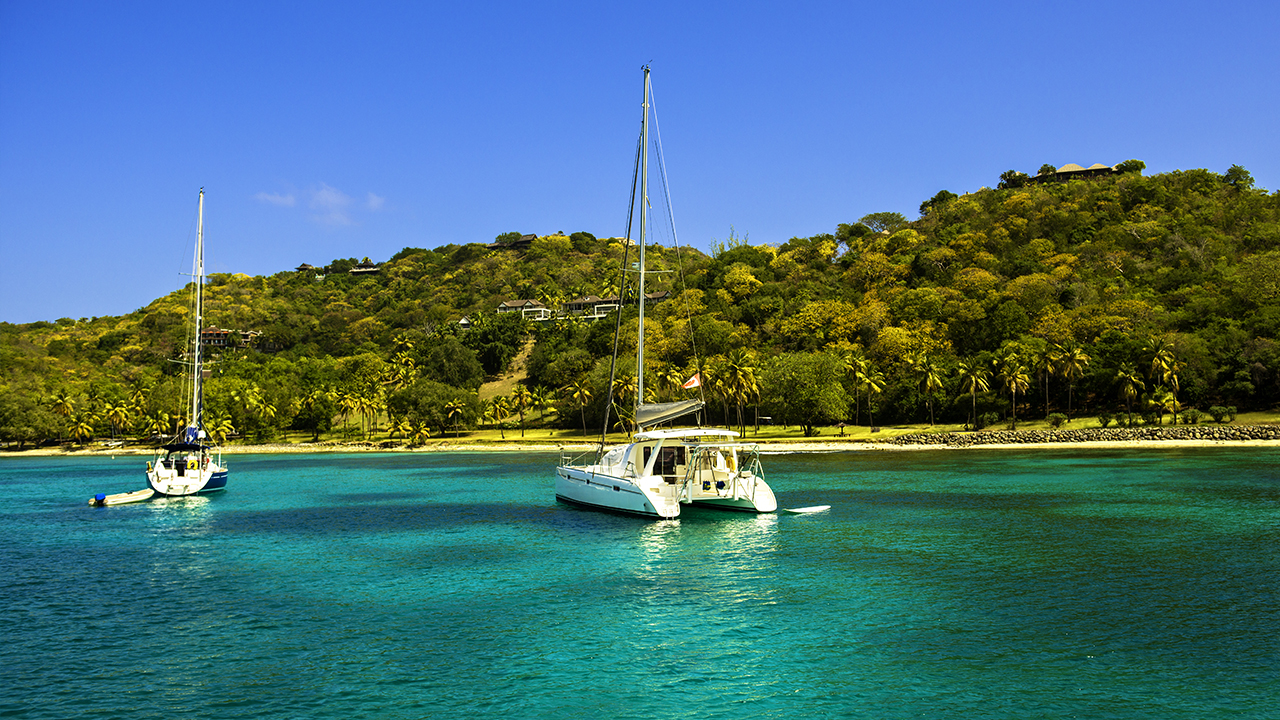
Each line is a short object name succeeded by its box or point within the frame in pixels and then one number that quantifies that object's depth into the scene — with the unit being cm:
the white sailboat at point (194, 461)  4572
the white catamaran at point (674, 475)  3131
